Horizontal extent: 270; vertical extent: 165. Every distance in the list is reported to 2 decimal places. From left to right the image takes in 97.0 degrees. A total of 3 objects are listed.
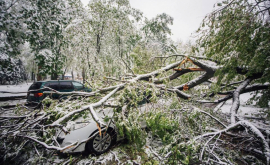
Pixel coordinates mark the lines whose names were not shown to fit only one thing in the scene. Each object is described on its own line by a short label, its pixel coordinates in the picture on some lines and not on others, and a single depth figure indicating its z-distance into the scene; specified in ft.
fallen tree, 5.62
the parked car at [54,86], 20.45
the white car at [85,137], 10.17
